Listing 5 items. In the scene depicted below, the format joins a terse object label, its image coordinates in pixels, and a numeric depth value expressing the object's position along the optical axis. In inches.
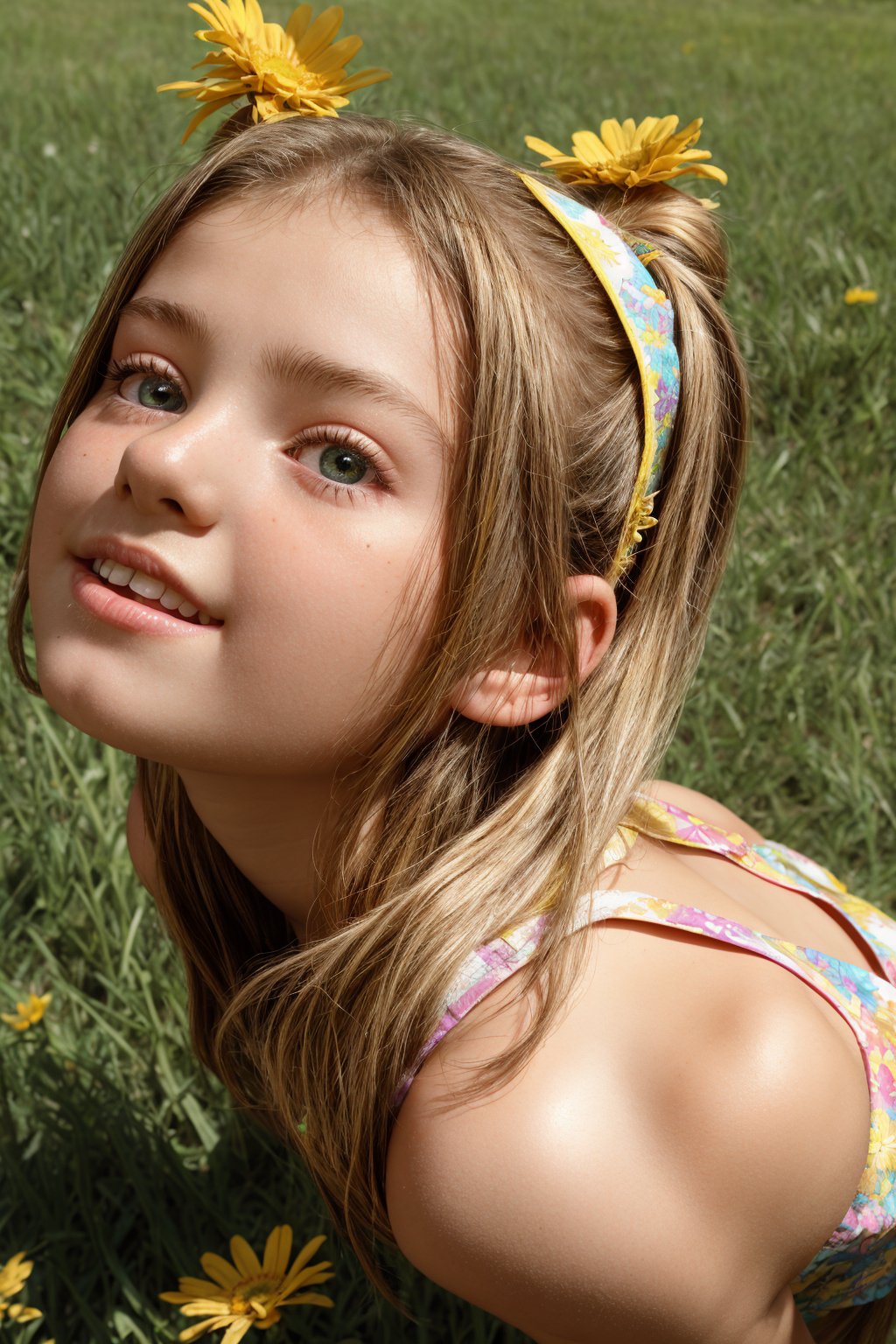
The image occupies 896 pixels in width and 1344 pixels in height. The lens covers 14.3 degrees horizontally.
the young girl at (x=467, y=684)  33.2
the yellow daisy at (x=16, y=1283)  36.3
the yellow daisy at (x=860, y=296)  59.5
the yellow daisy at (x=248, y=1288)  35.8
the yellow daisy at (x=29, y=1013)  39.7
